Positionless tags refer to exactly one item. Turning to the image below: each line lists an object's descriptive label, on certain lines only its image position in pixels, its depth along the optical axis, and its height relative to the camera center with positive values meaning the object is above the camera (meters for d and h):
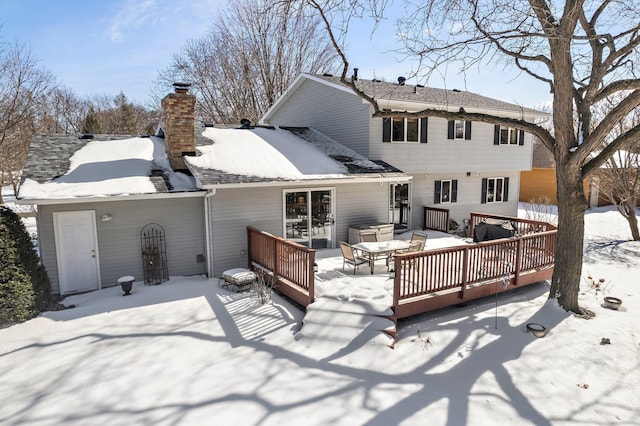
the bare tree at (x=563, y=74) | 7.51 +1.99
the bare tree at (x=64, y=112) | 32.09 +5.83
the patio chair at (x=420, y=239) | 9.77 -1.76
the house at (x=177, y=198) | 8.70 -0.62
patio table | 9.13 -1.82
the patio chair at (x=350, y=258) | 9.20 -2.07
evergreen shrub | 6.87 -1.83
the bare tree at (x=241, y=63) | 27.52 +8.10
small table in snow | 8.73 -2.38
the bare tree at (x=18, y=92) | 20.14 +4.56
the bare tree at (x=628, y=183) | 16.05 -0.52
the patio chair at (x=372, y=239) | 9.74 -1.90
